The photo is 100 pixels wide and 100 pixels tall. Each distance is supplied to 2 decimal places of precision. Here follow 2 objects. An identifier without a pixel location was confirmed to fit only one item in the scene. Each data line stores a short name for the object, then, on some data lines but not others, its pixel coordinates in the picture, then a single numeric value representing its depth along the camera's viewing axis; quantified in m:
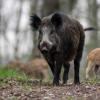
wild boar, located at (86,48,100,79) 17.39
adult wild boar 13.78
